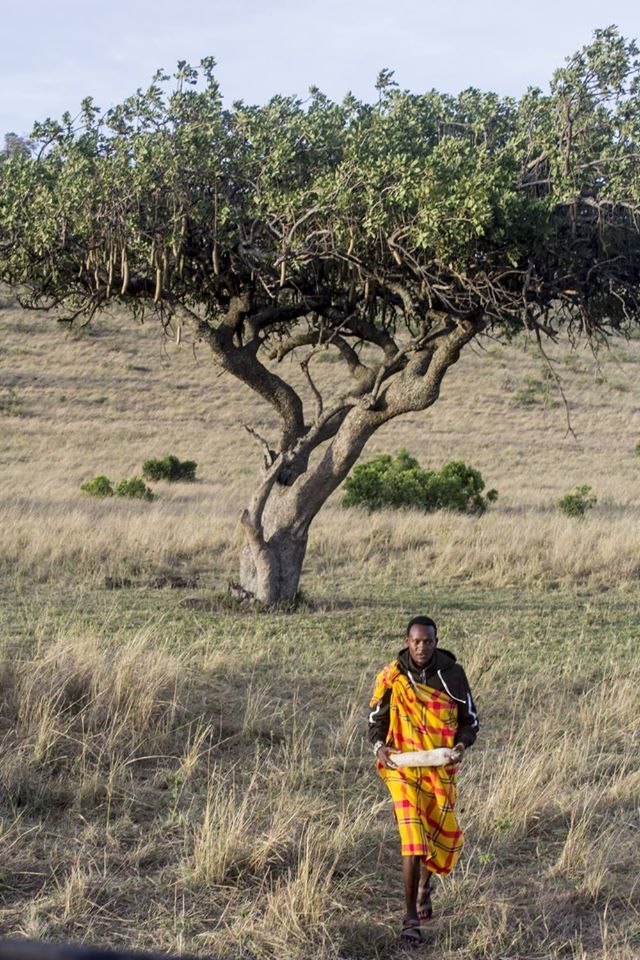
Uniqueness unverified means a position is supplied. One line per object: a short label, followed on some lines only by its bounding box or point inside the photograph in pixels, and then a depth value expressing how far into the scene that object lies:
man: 4.61
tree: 9.80
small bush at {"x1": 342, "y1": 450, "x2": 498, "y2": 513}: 21.52
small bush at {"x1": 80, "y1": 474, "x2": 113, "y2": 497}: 23.94
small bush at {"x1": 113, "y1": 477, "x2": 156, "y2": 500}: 23.86
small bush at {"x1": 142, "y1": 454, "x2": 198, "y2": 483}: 29.16
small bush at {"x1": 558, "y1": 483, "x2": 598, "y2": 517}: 21.72
